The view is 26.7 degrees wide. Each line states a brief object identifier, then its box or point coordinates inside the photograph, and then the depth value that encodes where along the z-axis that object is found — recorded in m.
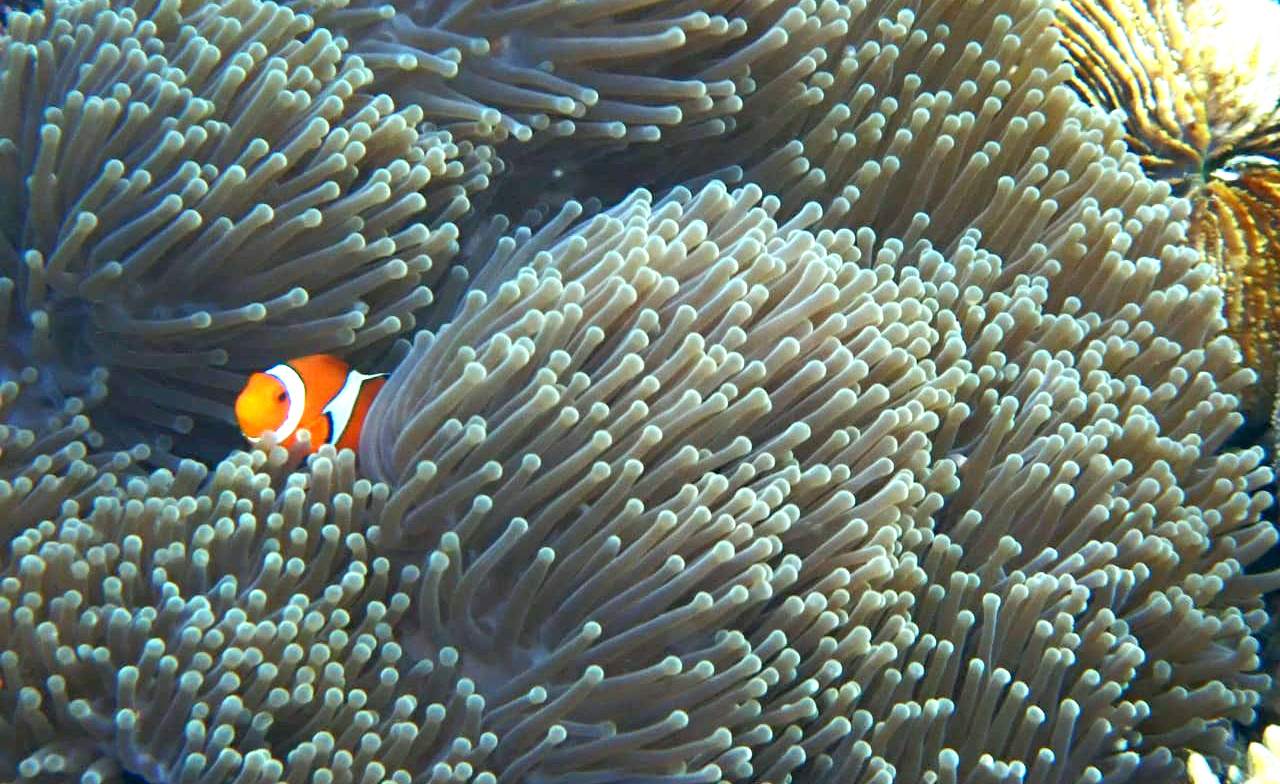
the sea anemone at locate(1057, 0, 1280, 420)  1.13
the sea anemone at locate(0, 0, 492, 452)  0.99
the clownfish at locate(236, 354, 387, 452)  0.97
